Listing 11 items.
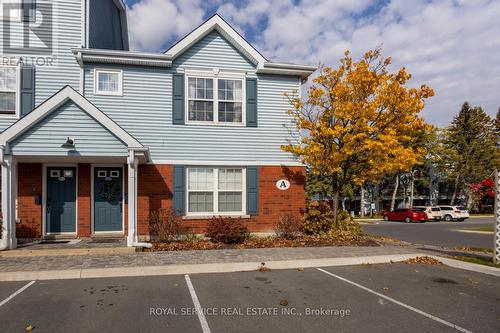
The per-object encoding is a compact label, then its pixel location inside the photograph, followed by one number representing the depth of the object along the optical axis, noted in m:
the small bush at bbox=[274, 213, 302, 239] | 12.62
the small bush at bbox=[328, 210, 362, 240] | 12.91
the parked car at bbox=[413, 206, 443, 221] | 34.41
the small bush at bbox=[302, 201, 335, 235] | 13.05
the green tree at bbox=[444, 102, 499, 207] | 43.09
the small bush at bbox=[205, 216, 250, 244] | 11.47
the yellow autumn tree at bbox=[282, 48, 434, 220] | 12.48
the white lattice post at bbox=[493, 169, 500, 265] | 8.92
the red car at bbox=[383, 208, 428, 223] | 33.53
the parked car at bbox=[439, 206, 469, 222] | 33.59
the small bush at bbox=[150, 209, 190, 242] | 11.38
